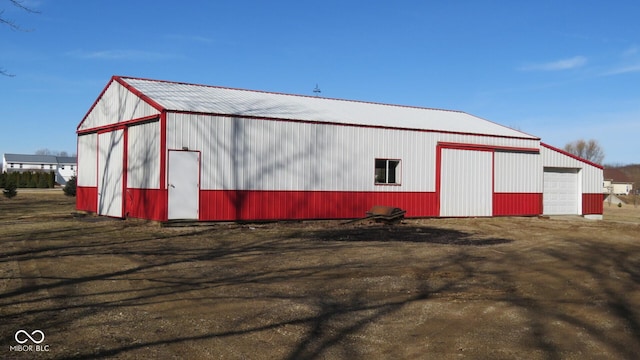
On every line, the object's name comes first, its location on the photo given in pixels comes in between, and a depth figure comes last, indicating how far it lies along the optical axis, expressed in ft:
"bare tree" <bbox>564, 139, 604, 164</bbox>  412.61
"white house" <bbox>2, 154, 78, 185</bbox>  429.79
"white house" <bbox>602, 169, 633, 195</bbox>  385.50
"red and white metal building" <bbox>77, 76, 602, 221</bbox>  61.36
